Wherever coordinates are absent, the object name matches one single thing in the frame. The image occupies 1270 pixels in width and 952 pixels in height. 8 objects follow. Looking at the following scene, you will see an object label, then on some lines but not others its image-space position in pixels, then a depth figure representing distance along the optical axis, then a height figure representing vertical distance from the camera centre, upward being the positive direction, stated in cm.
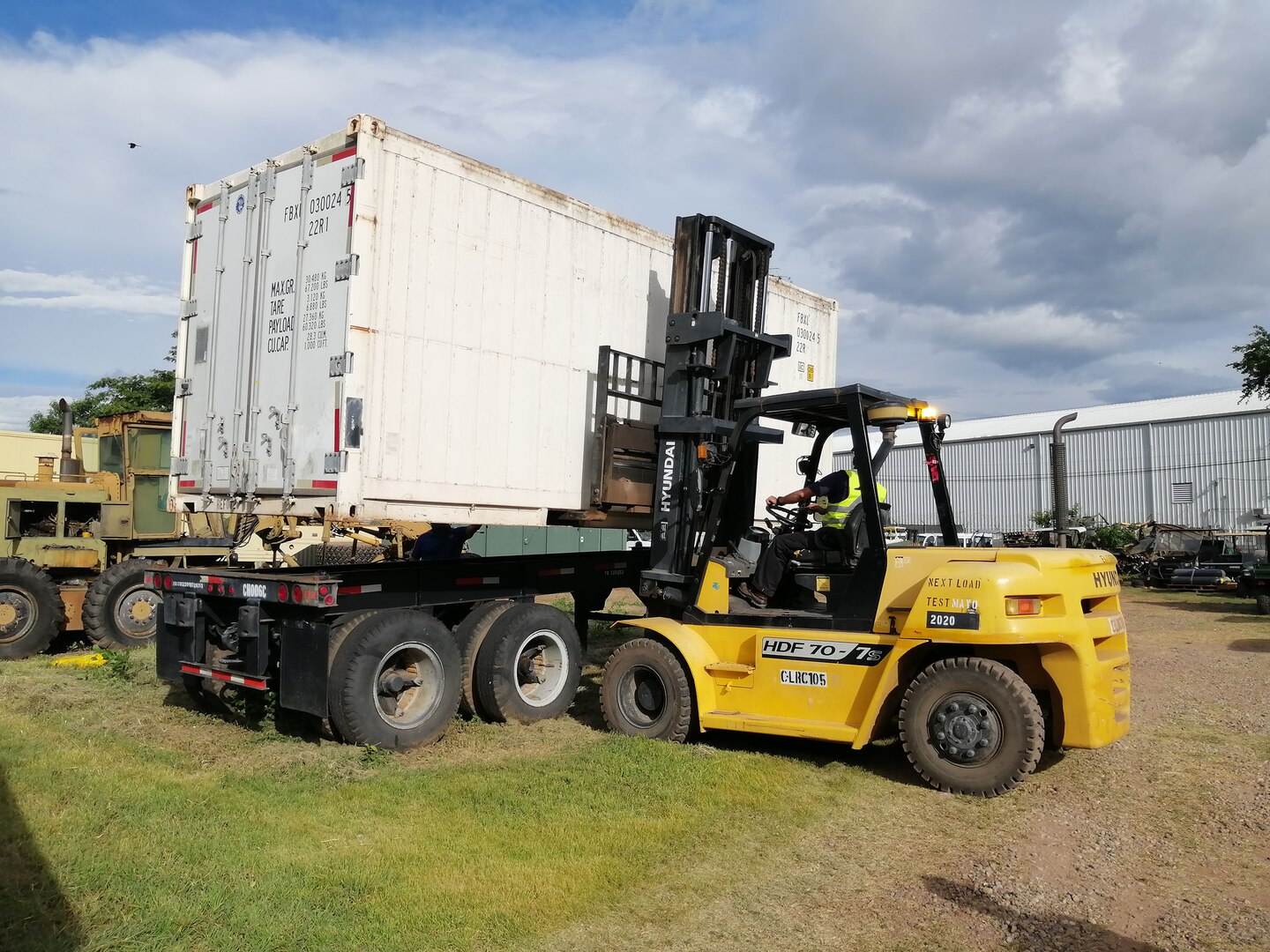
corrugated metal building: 3616 +290
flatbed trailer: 696 -98
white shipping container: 704 +140
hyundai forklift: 623 -60
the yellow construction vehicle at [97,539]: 1138 -43
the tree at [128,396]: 4012 +463
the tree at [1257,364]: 2509 +461
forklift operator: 713 -5
